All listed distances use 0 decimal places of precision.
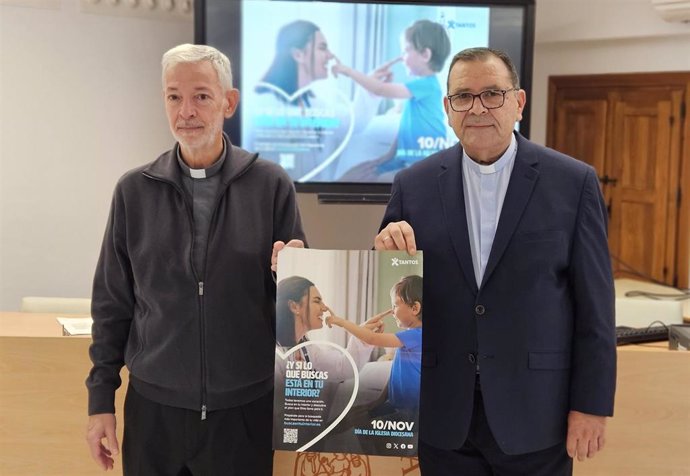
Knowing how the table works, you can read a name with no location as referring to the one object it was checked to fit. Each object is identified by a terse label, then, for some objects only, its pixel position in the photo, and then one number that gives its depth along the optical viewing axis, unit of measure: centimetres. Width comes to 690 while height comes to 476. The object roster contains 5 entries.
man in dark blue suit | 197
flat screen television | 503
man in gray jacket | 205
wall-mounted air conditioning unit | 558
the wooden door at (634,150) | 632
